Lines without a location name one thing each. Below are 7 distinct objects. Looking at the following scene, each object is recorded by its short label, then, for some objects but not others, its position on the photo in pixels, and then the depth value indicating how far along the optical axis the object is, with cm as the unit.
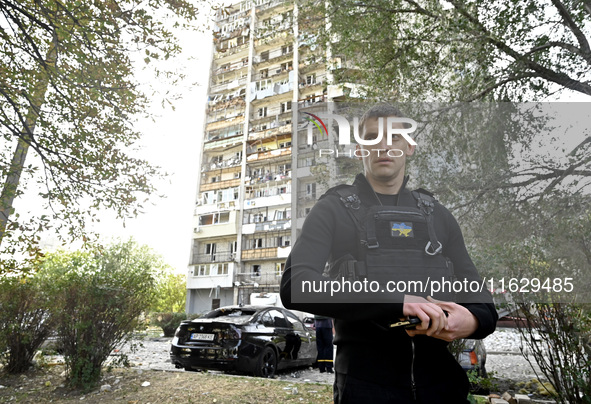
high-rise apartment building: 3153
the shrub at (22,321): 686
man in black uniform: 120
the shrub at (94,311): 595
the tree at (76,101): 576
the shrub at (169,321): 1906
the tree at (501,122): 421
